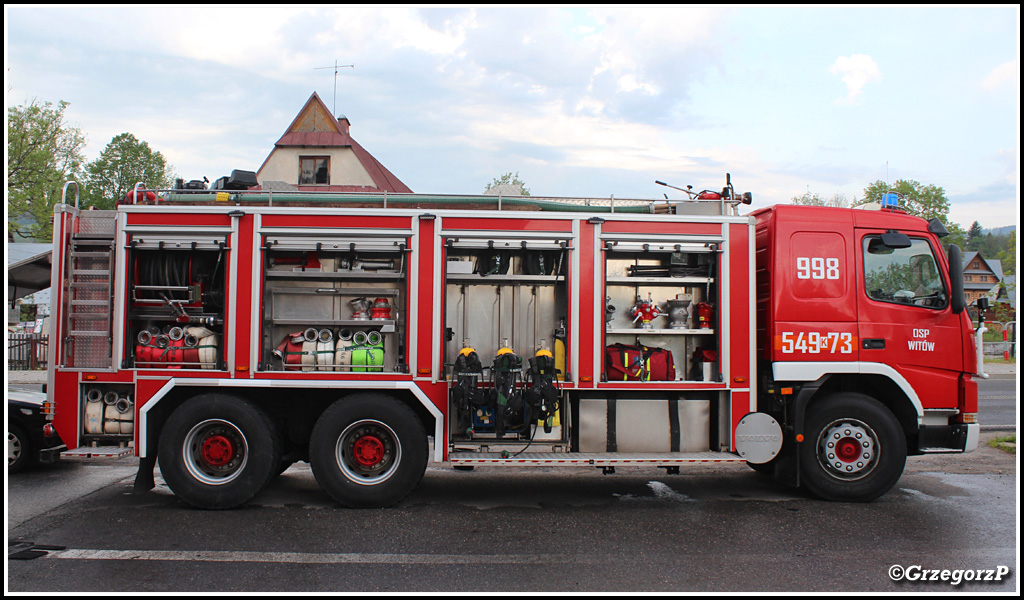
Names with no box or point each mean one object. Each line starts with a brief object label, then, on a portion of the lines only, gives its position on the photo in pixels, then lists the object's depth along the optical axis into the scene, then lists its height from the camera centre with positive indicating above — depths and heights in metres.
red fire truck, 6.16 -0.25
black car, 7.36 -1.33
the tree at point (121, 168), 54.62 +13.38
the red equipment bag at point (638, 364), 6.54 -0.44
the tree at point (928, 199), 46.50 +9.49
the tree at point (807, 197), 39.03 +8.31
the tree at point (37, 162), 31.91 +8.28
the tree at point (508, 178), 44.38 +10.13
